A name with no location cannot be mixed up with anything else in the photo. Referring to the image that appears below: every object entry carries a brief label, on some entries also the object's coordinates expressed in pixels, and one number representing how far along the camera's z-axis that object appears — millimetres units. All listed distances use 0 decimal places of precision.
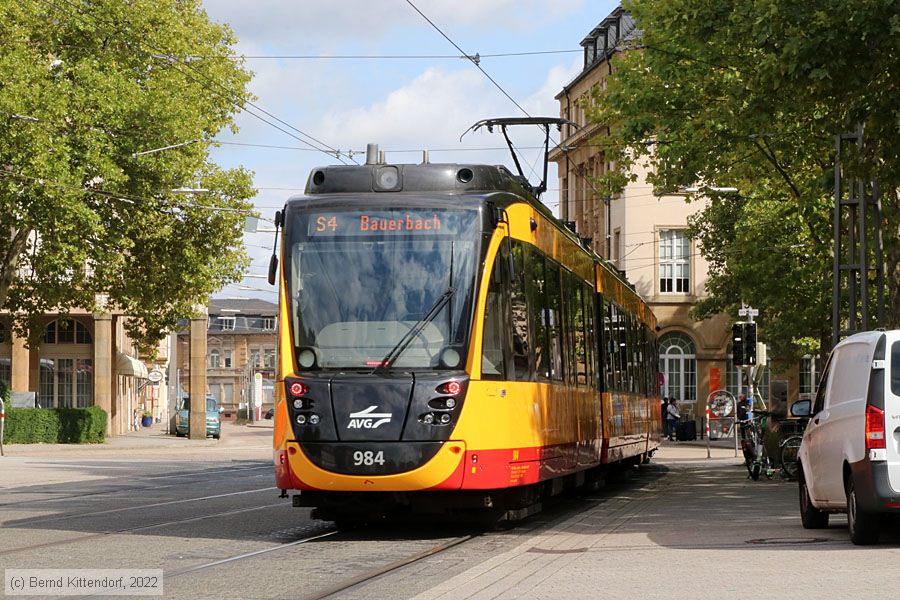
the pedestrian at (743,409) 35969
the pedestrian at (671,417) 61375
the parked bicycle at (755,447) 28906
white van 13055
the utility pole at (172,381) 69781
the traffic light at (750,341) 37562
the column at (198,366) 55312
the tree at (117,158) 39156
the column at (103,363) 57625
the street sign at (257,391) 95400
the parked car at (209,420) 63062
